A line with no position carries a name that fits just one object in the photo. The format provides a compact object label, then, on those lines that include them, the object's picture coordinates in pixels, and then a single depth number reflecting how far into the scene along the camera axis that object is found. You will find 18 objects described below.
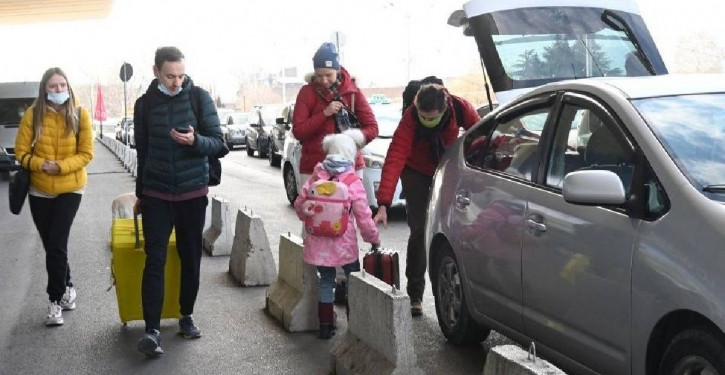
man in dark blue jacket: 7.45
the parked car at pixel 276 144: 31.28
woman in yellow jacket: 8.42
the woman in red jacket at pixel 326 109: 8.49
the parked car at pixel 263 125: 39.19
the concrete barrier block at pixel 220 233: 12.34
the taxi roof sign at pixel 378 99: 31.08
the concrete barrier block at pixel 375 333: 5.85
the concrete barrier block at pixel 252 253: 10.05
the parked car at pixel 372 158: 15.71
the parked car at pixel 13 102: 32.81
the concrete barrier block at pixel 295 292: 8.07
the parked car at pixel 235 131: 50.47
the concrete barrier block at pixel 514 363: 4.00
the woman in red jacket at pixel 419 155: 7.92
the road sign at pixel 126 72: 39.06
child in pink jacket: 7.69
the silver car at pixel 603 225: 4.61
